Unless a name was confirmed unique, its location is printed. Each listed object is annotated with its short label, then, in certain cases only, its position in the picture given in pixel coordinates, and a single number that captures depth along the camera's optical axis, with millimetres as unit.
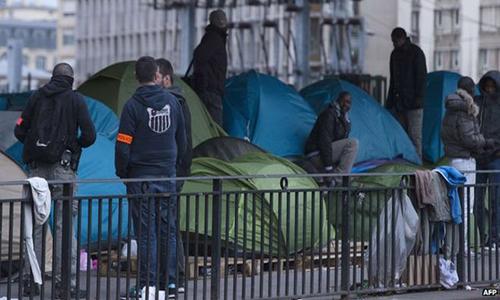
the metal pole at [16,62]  57719
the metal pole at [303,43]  41703
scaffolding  43750
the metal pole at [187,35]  49031
